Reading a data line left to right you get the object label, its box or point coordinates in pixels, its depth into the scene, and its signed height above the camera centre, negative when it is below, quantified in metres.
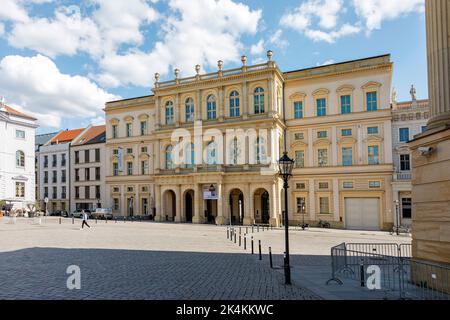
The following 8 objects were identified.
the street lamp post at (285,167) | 12.89 +0.39
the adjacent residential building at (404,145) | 37.91 +3.38
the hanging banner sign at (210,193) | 43.59 -1.79
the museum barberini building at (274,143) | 40.25 +4.26
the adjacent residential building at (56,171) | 63.62 +1.95
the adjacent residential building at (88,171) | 58.32 +1.61
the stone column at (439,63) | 10.70 +3.49
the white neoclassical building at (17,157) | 52.94 +3.88
